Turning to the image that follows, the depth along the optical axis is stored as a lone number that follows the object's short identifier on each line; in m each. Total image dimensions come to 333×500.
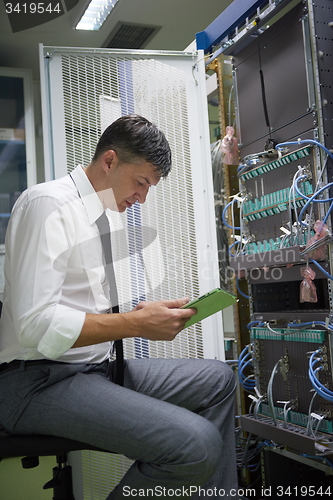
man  1.02
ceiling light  3.09
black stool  1.05
